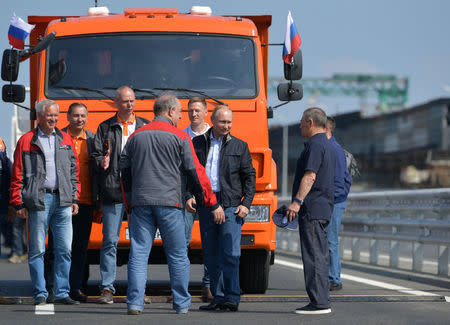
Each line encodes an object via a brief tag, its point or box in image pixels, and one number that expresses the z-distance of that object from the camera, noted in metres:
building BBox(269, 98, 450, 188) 134.37
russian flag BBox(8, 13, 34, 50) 20.96
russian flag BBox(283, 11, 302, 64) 20.32
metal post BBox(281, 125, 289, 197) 122.02
